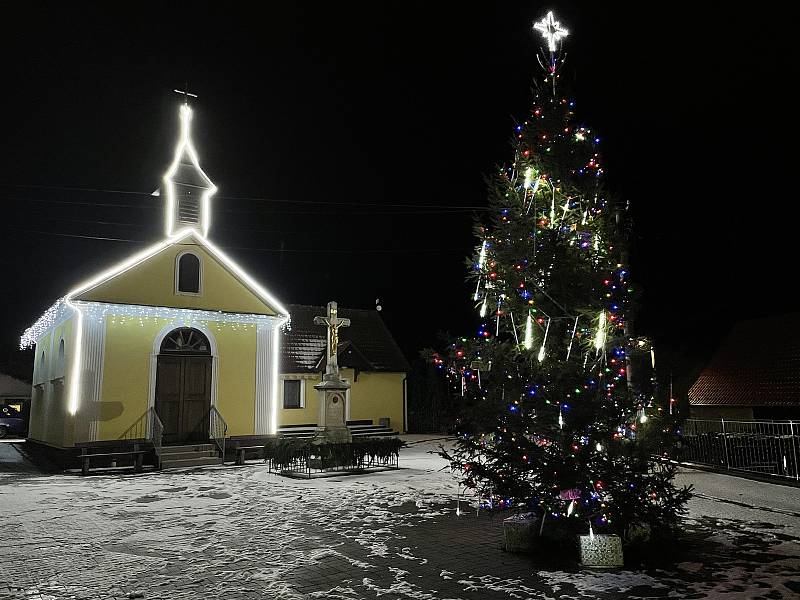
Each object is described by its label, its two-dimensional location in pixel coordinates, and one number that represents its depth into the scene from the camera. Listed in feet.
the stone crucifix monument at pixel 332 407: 54.19
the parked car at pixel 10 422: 111.75
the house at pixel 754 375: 62.44
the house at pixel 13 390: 148.69
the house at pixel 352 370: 85.71
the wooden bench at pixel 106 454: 51.26
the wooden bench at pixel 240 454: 57.26
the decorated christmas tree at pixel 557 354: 22.20
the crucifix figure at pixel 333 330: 57.36
